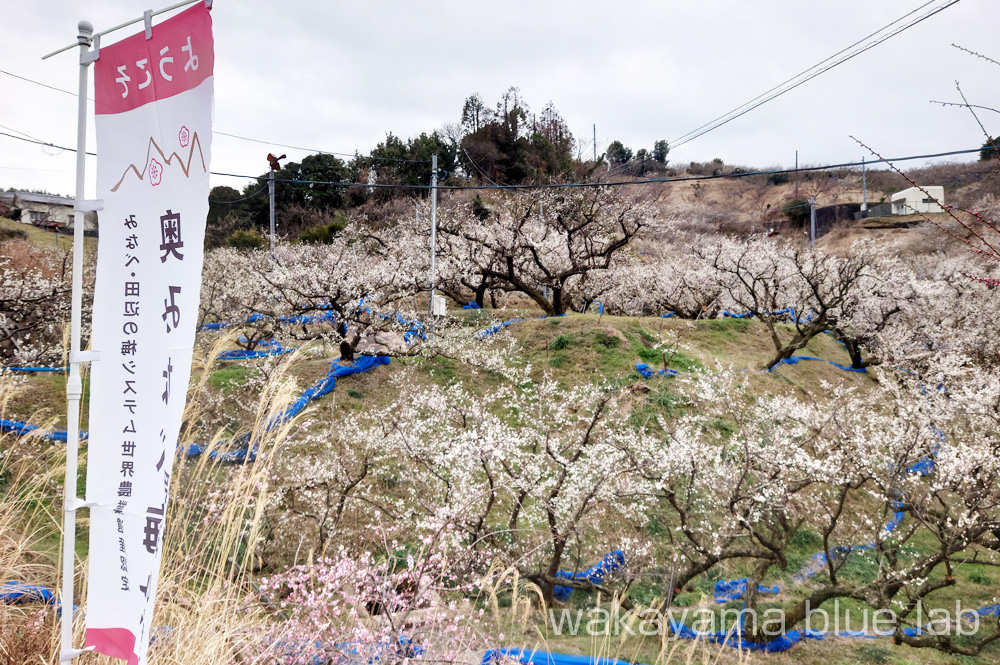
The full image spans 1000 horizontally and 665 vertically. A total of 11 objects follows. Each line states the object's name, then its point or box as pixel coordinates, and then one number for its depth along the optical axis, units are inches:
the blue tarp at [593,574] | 260.2
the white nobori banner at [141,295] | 73.4
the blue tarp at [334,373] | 392.3
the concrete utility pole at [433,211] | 491.4
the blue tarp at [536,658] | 100.9
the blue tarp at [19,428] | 262.4
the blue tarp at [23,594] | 98.8
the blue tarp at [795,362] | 560.2
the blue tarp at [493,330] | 555.2
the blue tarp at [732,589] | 269.3
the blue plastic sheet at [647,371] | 488.7
